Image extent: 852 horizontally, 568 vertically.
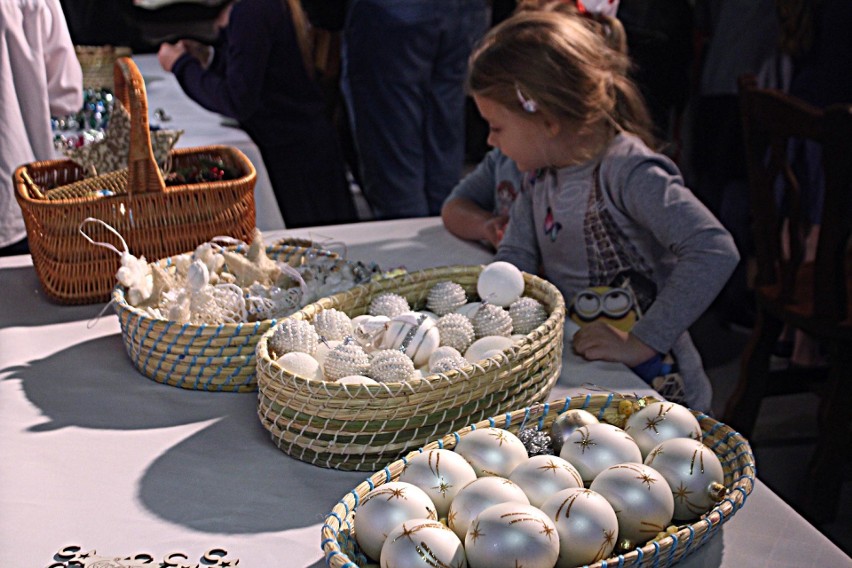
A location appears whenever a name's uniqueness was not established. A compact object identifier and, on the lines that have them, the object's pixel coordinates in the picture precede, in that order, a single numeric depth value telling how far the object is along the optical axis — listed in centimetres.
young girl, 131
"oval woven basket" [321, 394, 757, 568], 64
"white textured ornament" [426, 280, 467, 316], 107
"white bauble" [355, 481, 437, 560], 65
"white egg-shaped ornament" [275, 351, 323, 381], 88
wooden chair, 176
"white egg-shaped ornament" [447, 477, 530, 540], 66
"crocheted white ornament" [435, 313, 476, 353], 98
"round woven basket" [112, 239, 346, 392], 100
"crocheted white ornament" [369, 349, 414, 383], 88
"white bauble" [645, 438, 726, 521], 71
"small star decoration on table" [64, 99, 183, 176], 136
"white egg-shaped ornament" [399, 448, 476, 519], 70
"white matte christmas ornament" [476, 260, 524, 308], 107
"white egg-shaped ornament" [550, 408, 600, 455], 78
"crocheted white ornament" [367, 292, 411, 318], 103
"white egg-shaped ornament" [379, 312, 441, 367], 95
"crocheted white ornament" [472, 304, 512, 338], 100
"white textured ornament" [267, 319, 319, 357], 93
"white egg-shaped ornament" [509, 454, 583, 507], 69
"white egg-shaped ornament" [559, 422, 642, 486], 73
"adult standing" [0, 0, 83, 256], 171
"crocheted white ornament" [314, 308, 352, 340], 98
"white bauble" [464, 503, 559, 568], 61
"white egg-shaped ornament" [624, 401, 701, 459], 77
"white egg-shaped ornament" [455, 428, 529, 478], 73
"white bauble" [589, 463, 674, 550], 67
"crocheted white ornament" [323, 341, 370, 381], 89
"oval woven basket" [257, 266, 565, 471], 83
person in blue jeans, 251
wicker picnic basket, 124
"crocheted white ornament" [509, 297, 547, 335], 102
